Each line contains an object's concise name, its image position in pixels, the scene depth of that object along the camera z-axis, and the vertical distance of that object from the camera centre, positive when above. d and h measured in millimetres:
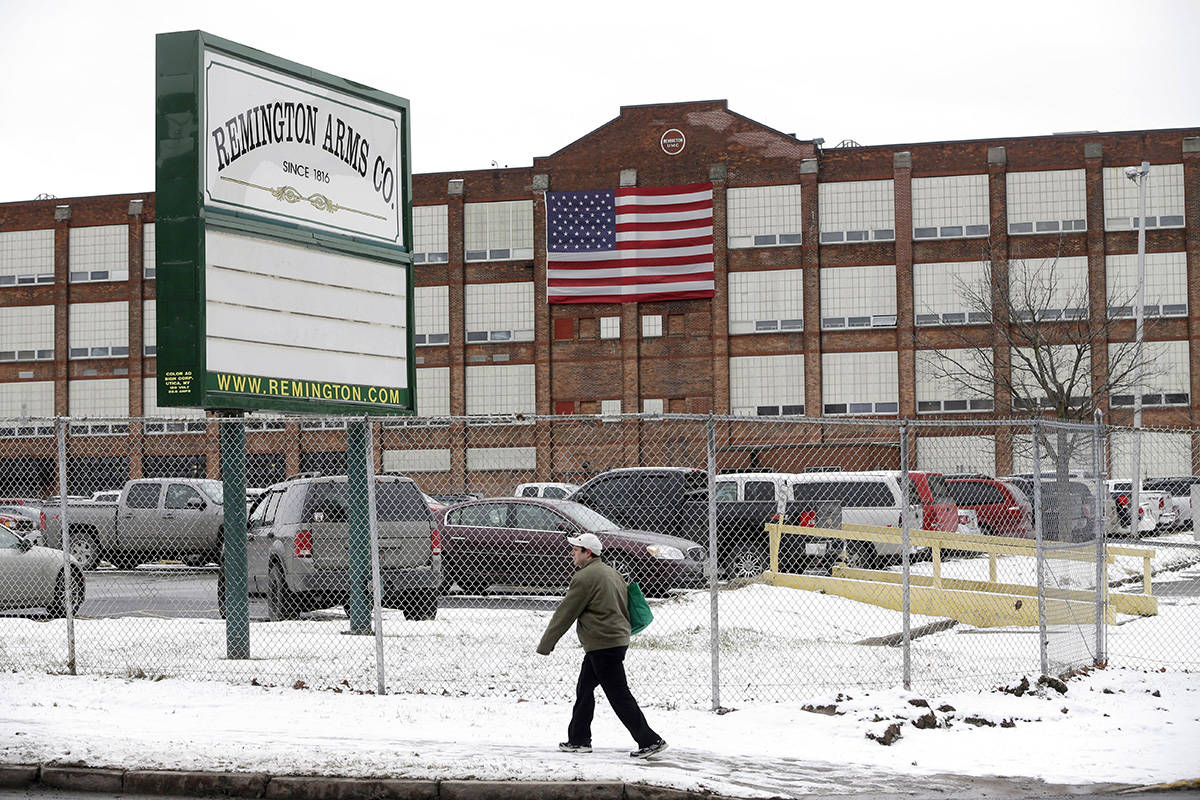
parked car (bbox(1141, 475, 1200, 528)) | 35838 -1897
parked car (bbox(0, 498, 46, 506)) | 30216 -1439
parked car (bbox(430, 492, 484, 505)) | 33972 -1666
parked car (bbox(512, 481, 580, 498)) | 38625 -1625
